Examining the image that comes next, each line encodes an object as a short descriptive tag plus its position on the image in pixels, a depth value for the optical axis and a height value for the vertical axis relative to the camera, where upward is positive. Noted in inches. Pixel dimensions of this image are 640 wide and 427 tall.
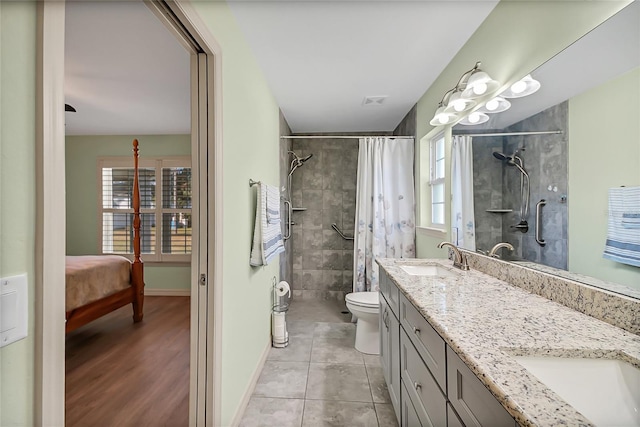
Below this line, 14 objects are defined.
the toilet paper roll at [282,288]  108.9 -27.7
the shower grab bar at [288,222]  140.2 -4.1
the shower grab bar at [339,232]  161.2 -10.0
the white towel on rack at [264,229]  78.7 -4.3
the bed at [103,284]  100.9 -27.9
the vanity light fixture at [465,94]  66.4 +29.1
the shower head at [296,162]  156.0 +27.6
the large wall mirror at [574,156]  36.3 +9.1
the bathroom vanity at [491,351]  24.5 -14.2
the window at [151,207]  167.5 +3.4
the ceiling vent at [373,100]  112.8 +44.7
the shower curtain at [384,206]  127.8 +3.5
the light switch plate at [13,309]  19.2 -6.5
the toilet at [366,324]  96.6 -37.3
